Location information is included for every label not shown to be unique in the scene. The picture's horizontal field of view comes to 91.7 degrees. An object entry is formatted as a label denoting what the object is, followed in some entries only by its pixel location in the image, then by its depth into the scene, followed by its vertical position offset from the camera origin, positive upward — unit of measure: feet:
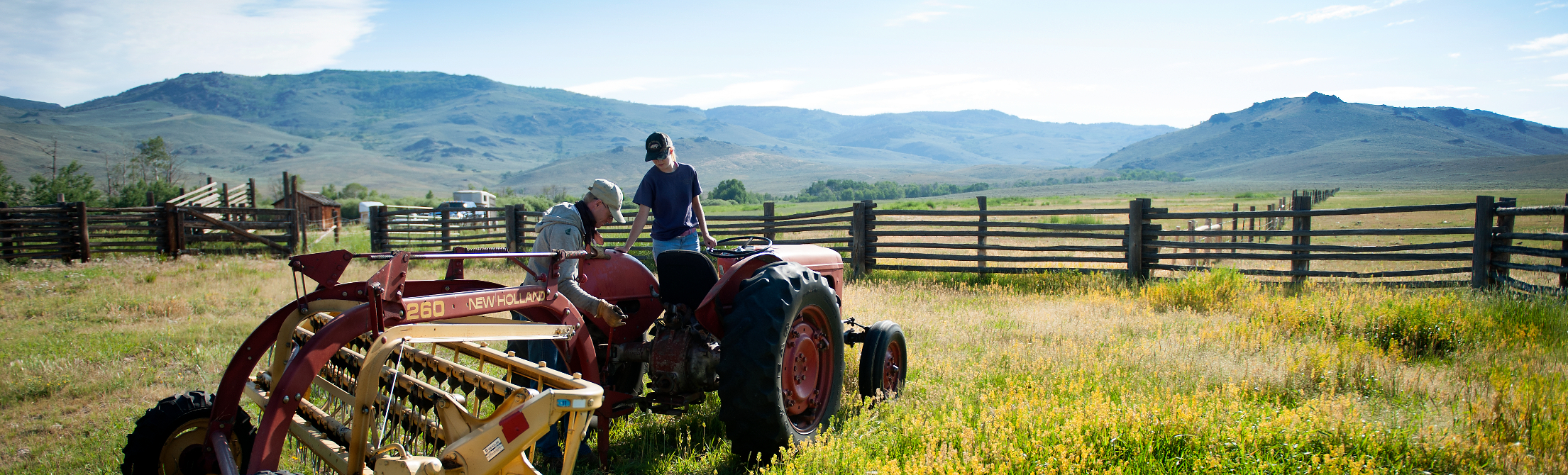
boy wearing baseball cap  16.70 -0.08
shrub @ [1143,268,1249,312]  26.63 -3.55
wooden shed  111.14 -1.46
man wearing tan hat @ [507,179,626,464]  11.47 -0.73
